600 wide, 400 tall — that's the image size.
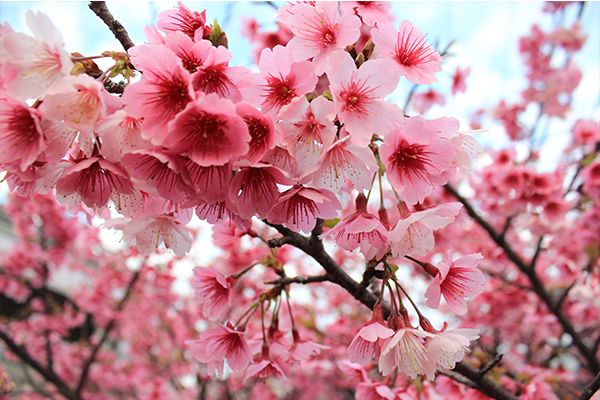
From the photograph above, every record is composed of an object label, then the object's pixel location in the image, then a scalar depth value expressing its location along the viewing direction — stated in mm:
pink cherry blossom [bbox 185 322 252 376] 232
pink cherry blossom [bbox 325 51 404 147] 191
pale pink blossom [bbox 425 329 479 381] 195
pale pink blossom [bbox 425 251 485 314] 204
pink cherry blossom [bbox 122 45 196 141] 175
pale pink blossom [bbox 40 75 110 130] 173
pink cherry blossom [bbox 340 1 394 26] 216
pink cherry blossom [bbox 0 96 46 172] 177
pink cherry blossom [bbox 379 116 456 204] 193
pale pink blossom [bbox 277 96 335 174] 184
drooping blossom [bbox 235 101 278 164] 182
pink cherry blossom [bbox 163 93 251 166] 171
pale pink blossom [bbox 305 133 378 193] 194
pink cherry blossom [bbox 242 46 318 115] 193
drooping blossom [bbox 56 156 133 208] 193
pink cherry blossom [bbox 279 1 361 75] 201
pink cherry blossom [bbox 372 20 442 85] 204
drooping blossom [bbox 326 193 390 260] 199
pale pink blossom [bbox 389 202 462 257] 198
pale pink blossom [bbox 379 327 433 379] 197
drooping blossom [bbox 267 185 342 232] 196
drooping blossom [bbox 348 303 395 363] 201
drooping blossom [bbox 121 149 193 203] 184
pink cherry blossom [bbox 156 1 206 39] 205
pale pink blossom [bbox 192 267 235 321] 238
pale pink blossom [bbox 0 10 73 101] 176
